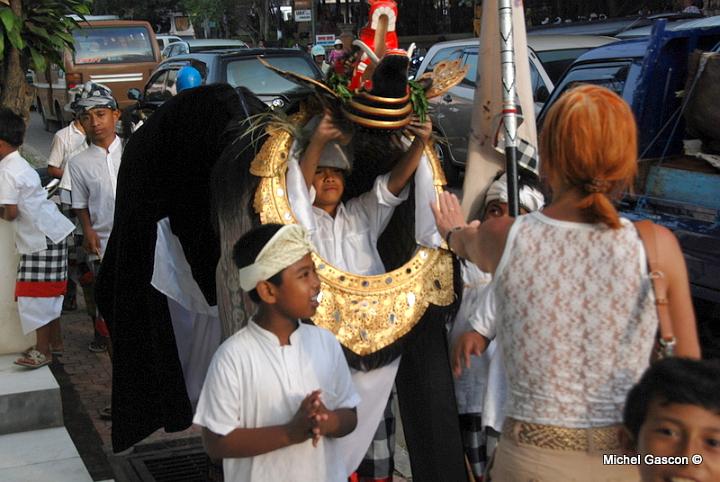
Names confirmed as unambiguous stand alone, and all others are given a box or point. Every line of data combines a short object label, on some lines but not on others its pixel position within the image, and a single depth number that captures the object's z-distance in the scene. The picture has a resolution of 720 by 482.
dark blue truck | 5.64
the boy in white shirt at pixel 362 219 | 4.00
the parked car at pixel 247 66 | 13.37
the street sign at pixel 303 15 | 24.38
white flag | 4.02
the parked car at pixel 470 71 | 10.78
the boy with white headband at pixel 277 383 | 3.09
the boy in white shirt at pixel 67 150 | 8.09
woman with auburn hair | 2.51
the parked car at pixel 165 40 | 29.39
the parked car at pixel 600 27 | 12.48
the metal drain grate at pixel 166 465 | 5.13
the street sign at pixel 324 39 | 20.92
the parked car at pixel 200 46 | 22.41
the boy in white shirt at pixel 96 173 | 6.68
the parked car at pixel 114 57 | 21.83
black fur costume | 4.05
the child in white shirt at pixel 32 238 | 6.18
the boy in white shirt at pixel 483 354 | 4.04
